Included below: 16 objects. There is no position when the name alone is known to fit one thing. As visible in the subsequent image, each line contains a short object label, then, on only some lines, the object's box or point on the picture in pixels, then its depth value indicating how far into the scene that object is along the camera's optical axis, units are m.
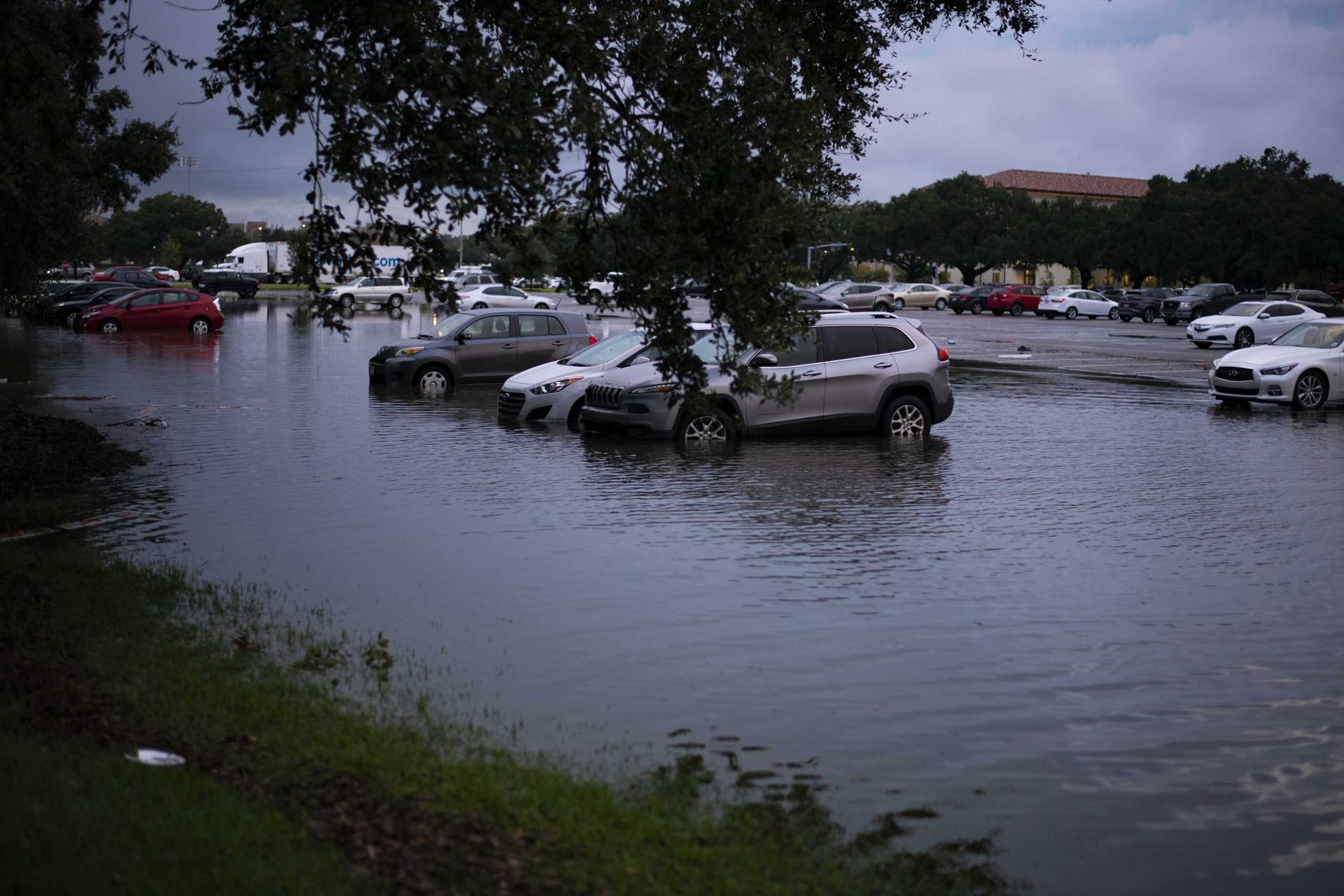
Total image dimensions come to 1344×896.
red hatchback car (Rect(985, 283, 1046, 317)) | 74.25
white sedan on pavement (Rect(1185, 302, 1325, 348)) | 42.44
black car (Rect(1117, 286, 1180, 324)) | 66.94
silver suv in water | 17.27
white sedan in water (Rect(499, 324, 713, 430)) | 19.52
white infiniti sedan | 23.11
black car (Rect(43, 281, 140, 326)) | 46.53
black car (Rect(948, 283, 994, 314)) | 75.88
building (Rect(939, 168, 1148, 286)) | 142.38
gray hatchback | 25.02
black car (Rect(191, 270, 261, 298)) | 78.75
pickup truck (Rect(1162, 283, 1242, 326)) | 59.62
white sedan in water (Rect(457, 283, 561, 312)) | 62.50
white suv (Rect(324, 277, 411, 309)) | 66.50
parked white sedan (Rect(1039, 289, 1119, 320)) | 70.94
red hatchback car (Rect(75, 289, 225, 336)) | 42.09
